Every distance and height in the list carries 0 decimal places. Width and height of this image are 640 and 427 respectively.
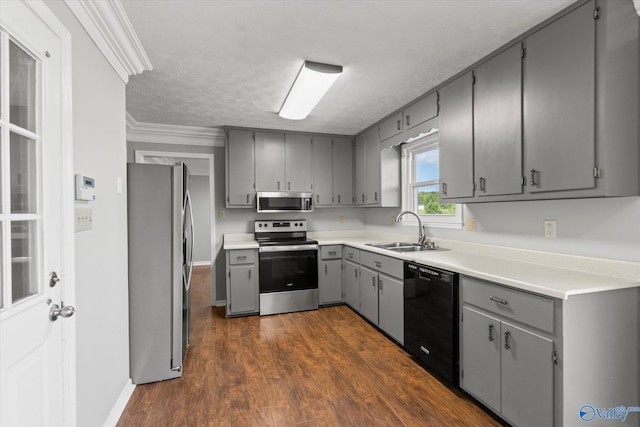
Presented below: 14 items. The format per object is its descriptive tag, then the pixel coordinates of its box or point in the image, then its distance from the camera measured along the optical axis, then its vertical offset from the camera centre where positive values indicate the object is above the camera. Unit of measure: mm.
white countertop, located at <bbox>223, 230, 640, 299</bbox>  1493 -371
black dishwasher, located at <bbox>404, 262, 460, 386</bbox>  2047 -810
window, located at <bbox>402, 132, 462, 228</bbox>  3047 +305
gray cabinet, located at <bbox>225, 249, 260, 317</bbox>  3541 -839
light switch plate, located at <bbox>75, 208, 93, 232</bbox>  1416 -25
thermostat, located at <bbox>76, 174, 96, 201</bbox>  1412 +130
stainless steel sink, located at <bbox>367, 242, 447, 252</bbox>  3095 -381
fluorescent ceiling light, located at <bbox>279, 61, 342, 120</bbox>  2266 +1062
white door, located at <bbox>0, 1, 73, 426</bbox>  966 -21
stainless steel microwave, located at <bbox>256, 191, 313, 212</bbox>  3949 +148
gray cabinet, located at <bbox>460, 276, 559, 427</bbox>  1475 -780
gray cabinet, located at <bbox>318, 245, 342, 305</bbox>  3873 -817
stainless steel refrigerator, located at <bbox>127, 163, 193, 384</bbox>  2189 -423
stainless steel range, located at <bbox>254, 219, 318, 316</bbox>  3625 -784
